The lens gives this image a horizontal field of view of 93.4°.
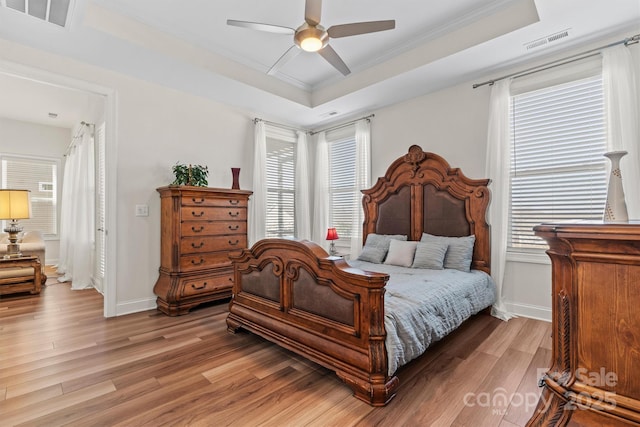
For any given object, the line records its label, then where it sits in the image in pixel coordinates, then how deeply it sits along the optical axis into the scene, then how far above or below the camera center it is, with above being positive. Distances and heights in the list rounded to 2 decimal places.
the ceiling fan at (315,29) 2.19 +1.42
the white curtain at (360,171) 4.57 +0.65
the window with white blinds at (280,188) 5.01 +0.43
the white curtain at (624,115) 2.54 +0.85
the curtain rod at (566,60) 2.62 +1.50
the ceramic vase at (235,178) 4.11 +0.49
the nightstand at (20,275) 4.05 -0.84
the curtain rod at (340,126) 4.59 +1.46
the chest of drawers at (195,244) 3.42 -0.37
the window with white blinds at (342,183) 4.92 +0.50
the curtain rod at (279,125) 4.65 +1.48
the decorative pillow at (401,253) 3.44 -0.47
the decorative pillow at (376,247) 3.78 -0.44
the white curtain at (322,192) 5.18 +0.37
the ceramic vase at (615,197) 1.33 +0.07
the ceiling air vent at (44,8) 2.29 +1.62
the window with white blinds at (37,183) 5.85 +0.62
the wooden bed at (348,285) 1.82 -0.54
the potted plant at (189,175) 3.65 +0.47
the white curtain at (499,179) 3.26 +0.37
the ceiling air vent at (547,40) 2.71 +1.62
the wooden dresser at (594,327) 1.04 -0.43
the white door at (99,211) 4.25 +0.04
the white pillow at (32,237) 4.91 -0.39
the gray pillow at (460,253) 3.28 -0.44
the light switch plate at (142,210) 3.58 +0.04
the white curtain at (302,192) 5.25 +0.37
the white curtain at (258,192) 4.59 +0.33
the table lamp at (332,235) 4.50 -0.33
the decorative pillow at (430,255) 3.26 -0.46
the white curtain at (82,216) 4.57 -0.03
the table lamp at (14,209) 4.11 +0.07
